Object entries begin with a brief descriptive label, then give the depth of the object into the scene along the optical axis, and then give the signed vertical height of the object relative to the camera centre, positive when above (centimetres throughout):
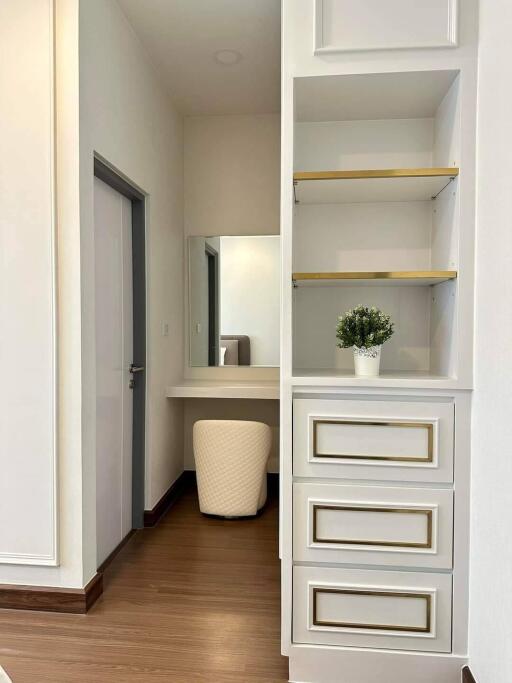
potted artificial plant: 176 -3
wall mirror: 384 +15
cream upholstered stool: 314 -88
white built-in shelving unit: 167 -43
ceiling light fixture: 295 +162
